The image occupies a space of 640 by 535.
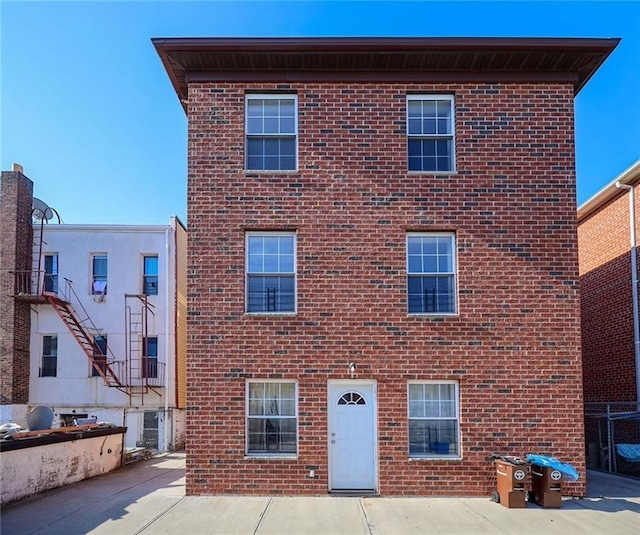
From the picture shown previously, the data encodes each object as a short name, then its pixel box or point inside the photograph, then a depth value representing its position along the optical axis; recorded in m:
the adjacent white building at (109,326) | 19.27
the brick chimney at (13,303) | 18.72
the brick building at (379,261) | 11.15
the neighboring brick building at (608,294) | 15.36
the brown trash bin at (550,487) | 10.23
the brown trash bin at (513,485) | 10.14
